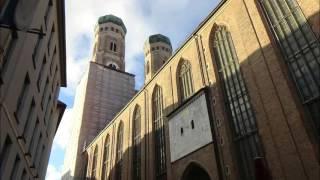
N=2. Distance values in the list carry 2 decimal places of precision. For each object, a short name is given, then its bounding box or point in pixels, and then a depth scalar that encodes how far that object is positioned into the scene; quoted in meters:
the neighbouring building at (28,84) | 7.85
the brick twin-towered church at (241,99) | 9.78
